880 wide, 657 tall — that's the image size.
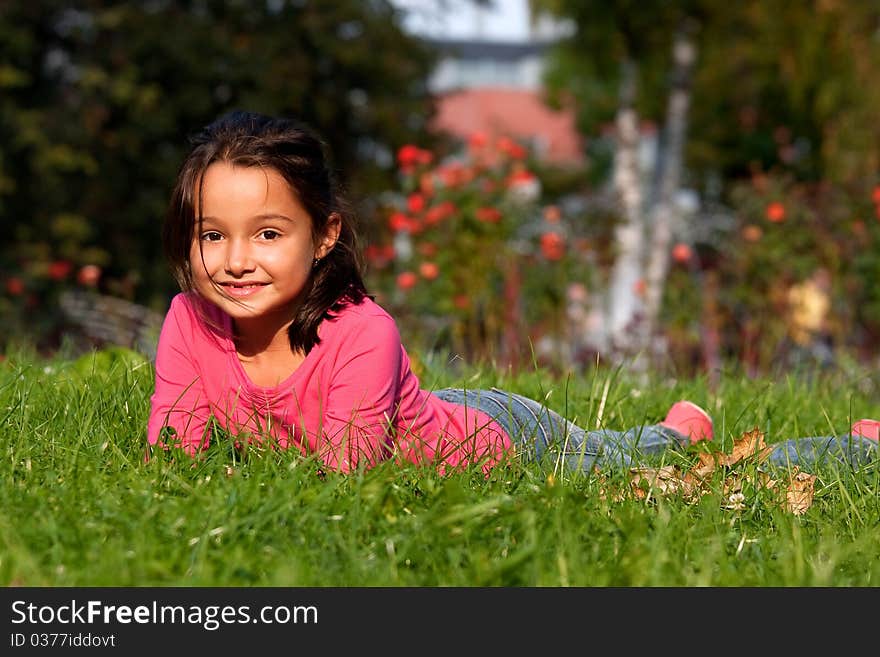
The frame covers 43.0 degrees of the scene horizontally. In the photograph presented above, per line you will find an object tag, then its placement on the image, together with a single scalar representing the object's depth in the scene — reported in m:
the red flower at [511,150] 7.80
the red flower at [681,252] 7.11
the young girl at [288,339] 2.93
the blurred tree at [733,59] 11.70
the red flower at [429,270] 7.28
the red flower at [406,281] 7.22
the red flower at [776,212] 7.40
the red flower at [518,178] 8.16
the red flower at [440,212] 7.67
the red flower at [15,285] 8.72
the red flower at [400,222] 7.69
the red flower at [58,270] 9.72
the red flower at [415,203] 7.70
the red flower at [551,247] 7.64
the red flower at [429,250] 7.75
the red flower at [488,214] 7.68
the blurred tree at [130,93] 11.68
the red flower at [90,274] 5.89
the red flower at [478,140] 8.04
